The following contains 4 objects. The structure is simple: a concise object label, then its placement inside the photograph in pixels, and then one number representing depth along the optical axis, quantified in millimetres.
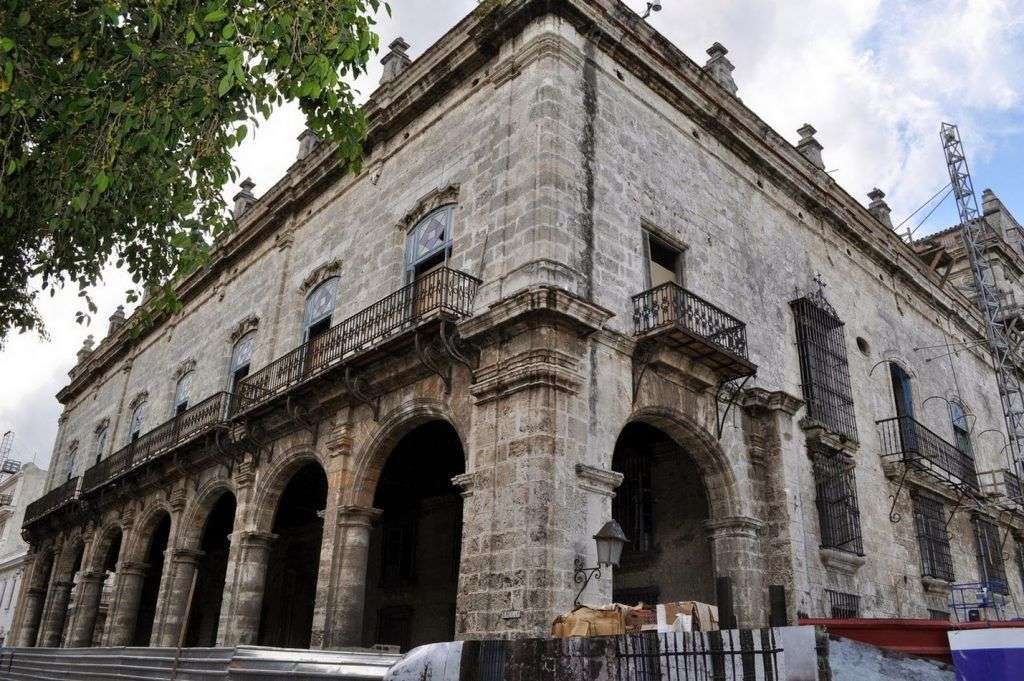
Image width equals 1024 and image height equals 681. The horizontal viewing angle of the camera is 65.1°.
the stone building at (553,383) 10086
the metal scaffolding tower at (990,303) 18344
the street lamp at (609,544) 8695
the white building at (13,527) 35188
